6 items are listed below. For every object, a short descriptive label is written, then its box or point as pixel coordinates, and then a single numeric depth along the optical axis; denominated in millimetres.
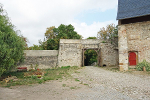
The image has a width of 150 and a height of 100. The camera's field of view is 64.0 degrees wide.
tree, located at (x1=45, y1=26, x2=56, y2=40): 26953
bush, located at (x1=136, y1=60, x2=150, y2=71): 11568
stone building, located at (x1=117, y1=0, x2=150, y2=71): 12120
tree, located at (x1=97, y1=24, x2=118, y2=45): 26053
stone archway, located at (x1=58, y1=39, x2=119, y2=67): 16953
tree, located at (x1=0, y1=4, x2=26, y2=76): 7617
